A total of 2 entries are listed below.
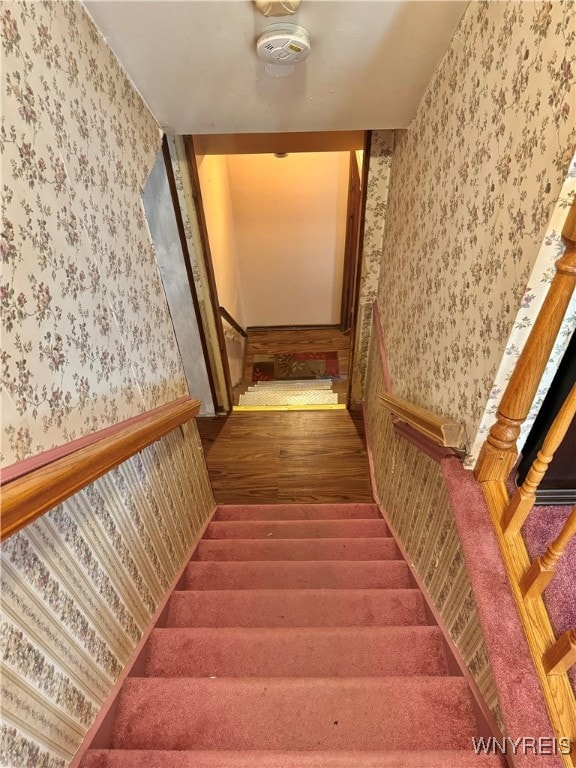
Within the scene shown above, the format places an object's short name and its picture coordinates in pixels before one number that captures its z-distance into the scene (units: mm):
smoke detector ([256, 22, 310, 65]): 1420
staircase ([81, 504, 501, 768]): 1101
